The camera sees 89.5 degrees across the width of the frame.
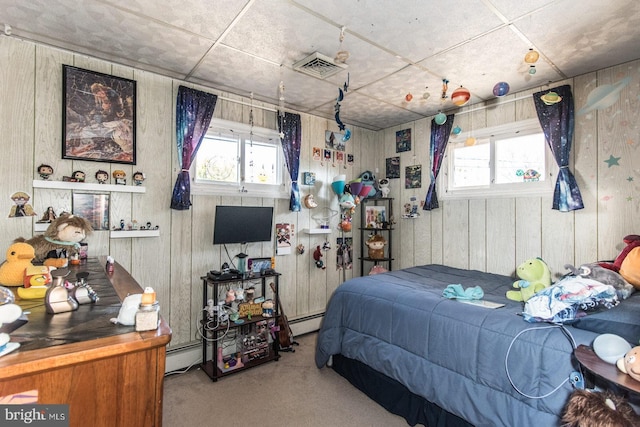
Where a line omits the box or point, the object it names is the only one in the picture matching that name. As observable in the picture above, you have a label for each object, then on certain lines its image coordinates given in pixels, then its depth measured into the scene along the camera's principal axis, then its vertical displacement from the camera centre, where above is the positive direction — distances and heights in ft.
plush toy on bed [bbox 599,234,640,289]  6.53 -0.97
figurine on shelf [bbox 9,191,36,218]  7.11 +0.18
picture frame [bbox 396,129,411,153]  13.12 +3.12
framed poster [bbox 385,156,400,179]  13.53 +2.07
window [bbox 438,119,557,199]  9.69 +1.74
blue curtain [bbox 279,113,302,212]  11.32 +2.41
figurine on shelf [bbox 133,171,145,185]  8.47 +0.97
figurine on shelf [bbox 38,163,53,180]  7.31 +0.98
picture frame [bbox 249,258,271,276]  10.44 -1.61
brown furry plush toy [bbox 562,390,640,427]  3.67 -2.29
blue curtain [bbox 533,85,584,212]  8.72 +2.05
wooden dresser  2.56 -1.31
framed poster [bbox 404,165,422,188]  12.69 +1.58
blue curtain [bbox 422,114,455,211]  11.76 +2.46
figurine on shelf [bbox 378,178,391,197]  13.50 +1.21
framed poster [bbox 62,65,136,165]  7.66 +2.43
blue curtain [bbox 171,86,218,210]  9.05 +2.32
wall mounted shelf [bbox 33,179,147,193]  7.34 +0.68
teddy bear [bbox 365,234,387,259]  13.06 -1.22
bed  5.07 -2.61
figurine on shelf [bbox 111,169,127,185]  8.24 +0.99
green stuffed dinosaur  6.89 -1.37
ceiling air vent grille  7.68 +3.80
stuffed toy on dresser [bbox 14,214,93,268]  5.88 -0.46
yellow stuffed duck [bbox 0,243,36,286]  4.59 -0.73
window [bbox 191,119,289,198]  9.96 +1.74
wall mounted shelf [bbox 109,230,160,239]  8.17 -0.49
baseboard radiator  9.08 -4.09
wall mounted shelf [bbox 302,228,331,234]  12.00 -0.55
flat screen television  9.28 -0.27
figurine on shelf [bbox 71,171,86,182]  7.73 +0.92
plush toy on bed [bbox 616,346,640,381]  3.54 -1.65
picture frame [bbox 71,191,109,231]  7.84 +0.16
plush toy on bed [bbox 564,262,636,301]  6.23 -1.19
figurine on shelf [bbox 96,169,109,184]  8.00 +0.95
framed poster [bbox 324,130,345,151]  12.79 +3.03
